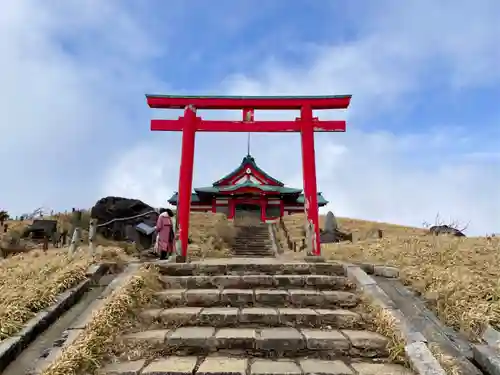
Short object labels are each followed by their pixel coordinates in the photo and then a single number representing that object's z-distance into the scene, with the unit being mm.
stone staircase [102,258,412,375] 3262
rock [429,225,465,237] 15584
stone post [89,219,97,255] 6637
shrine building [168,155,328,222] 28828
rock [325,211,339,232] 17808
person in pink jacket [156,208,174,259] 8844
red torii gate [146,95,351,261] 7598
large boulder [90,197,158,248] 13828
